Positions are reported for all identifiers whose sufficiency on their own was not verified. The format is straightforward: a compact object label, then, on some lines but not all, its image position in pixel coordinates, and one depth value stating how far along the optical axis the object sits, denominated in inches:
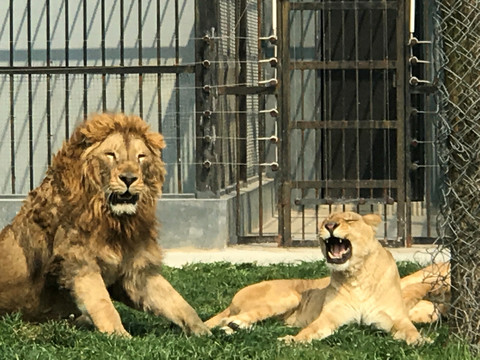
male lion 583.5
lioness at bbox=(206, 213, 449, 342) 601.9
